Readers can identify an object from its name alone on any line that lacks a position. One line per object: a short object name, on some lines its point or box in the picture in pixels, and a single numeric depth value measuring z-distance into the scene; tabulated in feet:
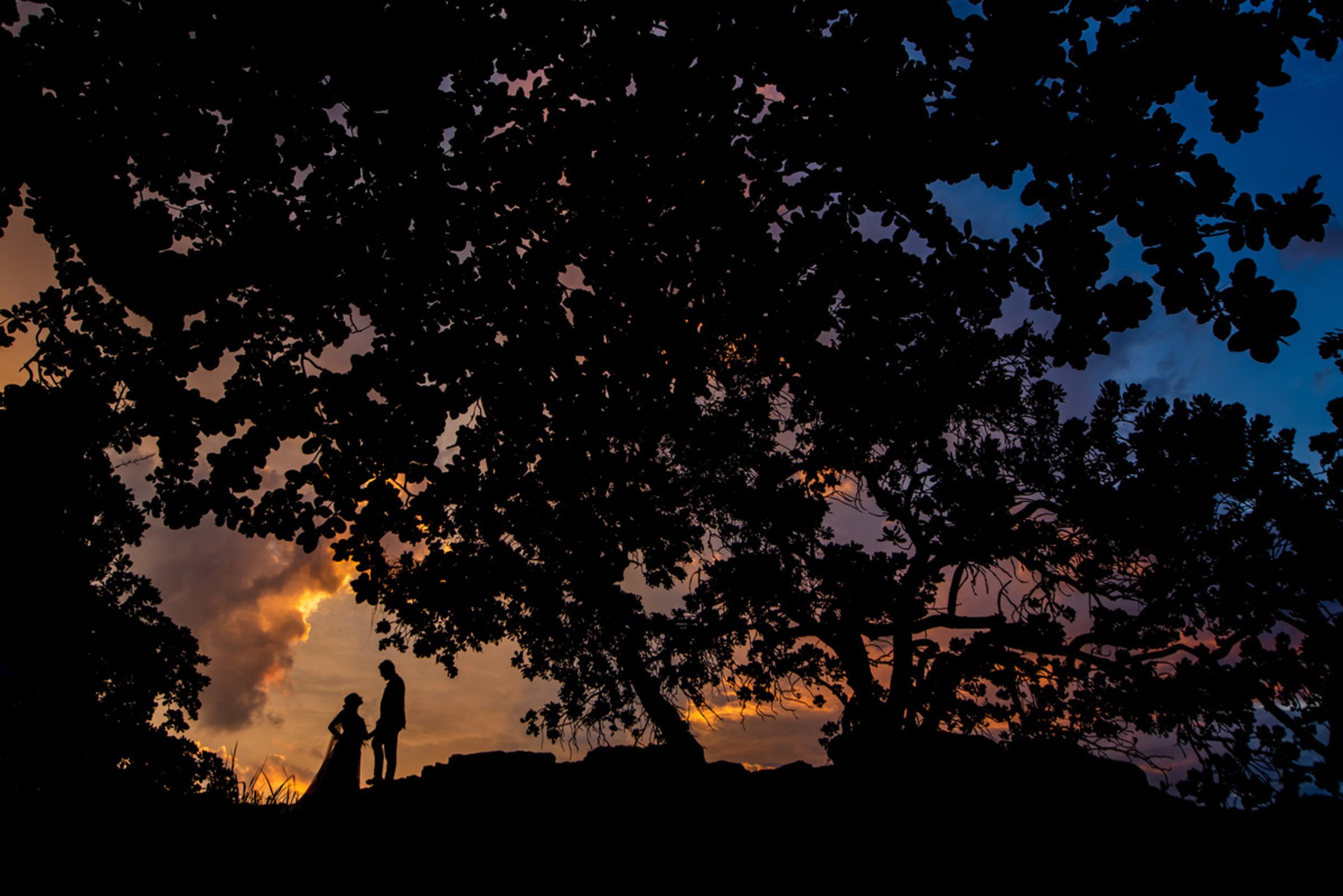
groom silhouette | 35.12
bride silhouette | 28.14
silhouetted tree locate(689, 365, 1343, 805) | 30.50
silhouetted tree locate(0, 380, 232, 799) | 18.16
